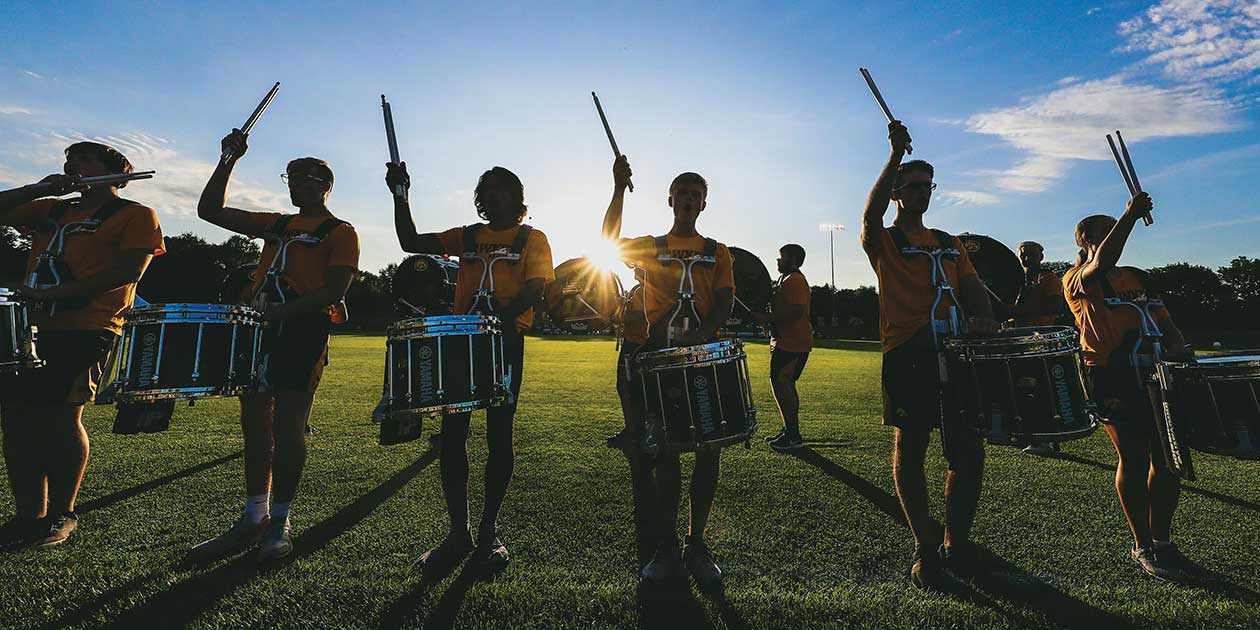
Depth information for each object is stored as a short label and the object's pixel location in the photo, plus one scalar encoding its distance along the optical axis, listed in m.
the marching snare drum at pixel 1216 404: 2.89
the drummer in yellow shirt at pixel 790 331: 6.89
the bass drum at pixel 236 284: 6.05
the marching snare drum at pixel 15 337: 3.23
